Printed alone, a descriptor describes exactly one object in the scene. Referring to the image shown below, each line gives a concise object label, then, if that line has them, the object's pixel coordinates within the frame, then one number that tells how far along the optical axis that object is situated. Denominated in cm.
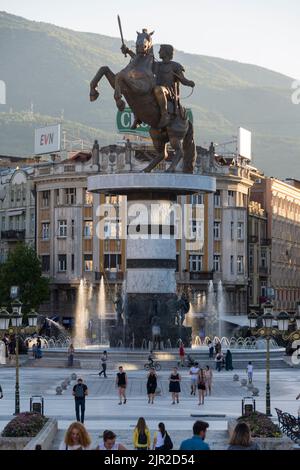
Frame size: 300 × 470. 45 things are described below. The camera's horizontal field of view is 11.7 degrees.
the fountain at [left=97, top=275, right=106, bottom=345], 11068
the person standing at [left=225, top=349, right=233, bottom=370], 7420
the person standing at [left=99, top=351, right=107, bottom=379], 6662
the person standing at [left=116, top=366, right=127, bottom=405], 5141
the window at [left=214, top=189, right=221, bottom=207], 13312
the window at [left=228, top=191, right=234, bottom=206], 13400
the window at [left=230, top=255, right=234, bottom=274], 13366
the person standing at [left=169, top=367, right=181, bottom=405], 5153
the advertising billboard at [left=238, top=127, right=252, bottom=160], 14425
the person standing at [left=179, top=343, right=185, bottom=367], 7054
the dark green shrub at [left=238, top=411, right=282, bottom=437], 3269
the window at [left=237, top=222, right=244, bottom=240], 13575
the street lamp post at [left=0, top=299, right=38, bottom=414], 4628
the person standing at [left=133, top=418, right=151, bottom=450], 2833
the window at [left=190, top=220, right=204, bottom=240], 13112
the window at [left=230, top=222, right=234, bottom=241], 13438
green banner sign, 13238
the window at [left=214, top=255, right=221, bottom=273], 13250
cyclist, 6643
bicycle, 6844
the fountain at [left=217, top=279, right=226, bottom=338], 12126
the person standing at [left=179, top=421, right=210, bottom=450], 2203
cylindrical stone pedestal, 7219
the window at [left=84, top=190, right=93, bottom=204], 13075
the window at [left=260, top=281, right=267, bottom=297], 14418
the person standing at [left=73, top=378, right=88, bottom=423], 4272
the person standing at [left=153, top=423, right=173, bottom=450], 2761
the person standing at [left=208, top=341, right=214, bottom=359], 7656
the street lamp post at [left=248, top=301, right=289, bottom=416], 4609
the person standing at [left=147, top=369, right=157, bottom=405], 5191
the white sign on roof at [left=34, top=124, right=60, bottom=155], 14038
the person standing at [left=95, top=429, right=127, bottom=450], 2245
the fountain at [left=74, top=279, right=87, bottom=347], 12236
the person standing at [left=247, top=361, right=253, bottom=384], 6141
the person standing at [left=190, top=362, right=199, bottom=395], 5606
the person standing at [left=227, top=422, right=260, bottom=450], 2223
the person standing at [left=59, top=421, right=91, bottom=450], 2217
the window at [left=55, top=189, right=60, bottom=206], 13312
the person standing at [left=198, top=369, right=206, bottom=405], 5203
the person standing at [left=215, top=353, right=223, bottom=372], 7302
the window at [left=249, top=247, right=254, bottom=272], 14162
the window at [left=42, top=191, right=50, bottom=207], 13462
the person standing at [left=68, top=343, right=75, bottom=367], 7451
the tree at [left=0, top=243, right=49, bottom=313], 12281
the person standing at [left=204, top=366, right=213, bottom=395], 5591
